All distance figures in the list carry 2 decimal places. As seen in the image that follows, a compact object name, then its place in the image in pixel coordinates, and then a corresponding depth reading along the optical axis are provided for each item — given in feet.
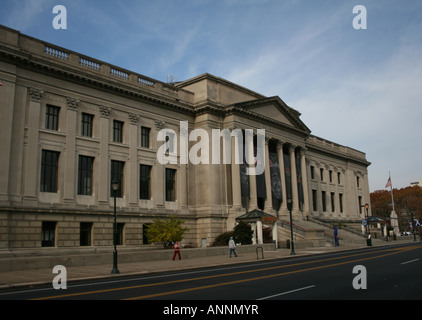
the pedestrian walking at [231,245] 97.09
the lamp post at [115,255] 64.81
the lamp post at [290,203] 113.39
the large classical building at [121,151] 99.71
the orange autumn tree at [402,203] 385.29
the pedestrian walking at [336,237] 141.90
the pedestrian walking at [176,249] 89.76
